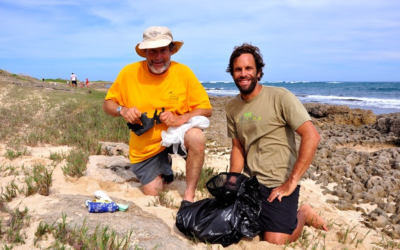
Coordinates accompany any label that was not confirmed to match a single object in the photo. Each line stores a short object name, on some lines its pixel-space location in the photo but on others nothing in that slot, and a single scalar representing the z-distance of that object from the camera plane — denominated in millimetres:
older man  3842
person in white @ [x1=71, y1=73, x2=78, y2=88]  32150
